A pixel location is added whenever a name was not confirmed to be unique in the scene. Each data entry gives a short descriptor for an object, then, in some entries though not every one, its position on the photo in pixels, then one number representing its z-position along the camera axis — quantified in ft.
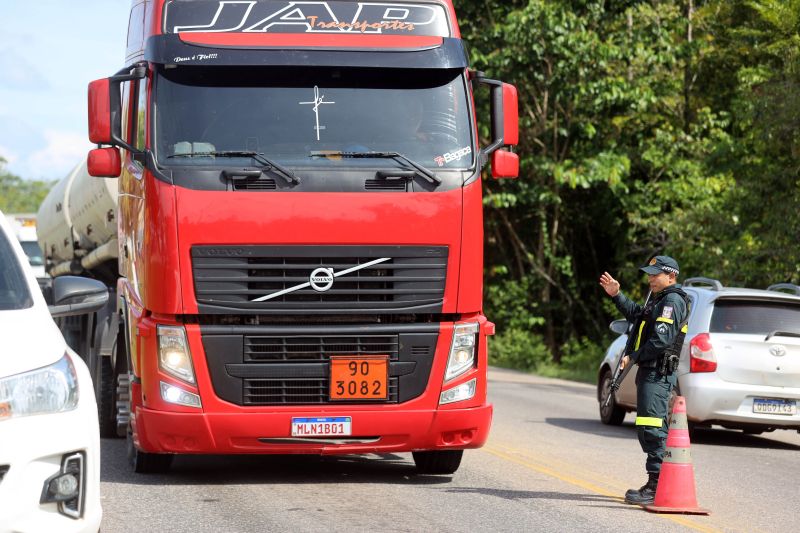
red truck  61.62
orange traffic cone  60.54
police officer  62.18
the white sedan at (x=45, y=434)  35.83
